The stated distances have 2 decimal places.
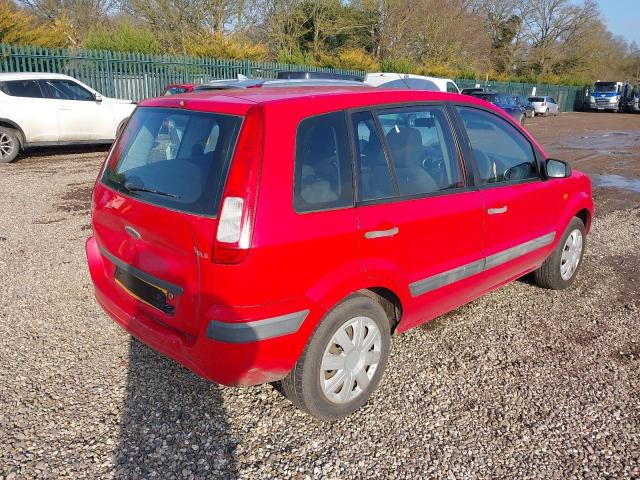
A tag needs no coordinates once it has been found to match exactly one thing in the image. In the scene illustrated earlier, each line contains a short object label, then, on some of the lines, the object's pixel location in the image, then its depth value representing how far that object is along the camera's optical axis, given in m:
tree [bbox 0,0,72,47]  15.19
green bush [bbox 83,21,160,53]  18.14
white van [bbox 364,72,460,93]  15.84
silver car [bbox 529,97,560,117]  38.47
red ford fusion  2.42
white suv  10.46
